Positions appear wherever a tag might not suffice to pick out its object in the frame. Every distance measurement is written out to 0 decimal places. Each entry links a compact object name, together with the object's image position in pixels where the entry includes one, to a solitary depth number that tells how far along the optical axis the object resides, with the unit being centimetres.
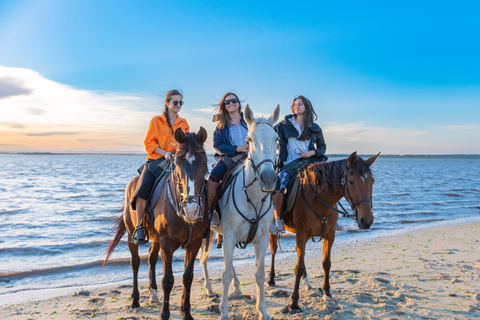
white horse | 382
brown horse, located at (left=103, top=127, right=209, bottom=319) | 366
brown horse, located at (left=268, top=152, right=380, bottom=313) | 452
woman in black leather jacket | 572
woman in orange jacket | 469
